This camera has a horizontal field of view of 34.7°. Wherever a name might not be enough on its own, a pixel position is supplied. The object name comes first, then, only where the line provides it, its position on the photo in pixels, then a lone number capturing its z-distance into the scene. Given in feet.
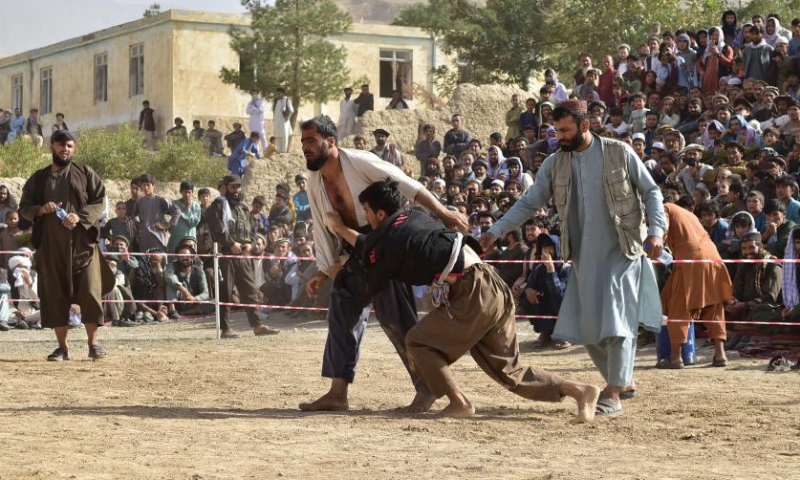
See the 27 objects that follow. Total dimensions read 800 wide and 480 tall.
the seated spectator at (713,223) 43.65
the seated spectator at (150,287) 57.31
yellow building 123.65
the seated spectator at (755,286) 39.91
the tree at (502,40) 112.88
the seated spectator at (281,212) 65.21
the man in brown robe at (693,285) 37.45
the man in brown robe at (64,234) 37.04
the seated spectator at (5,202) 61.82
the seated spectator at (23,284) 55.72
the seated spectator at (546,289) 45.21
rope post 49.78
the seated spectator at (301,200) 67.51
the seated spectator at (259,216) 64.80
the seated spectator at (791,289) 38.58
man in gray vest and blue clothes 26.09
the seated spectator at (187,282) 56.18
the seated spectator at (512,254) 49.03
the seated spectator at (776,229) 42.01
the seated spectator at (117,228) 60.29
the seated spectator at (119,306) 56.18
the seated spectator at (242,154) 91.35
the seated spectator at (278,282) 55.67
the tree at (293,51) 119.85
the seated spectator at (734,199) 46.06
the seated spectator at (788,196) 44.09
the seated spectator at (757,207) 43.88
